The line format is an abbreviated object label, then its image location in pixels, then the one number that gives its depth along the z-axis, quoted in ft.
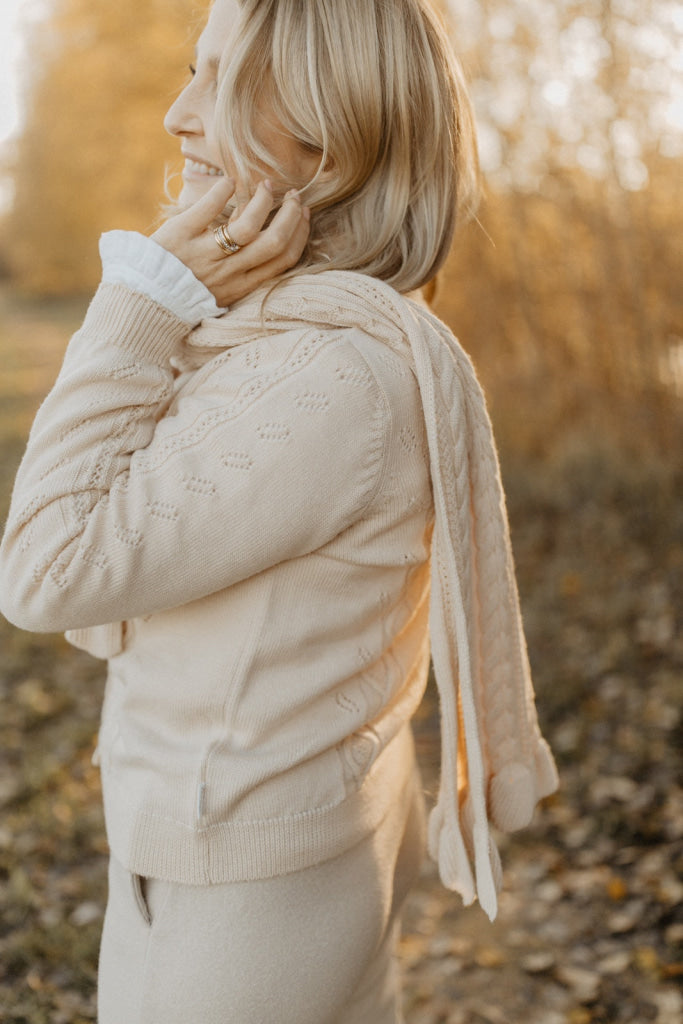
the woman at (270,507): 3.93
